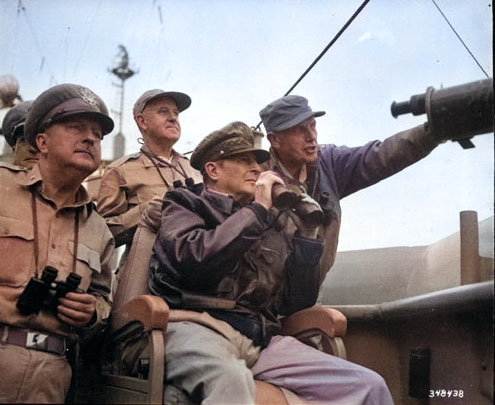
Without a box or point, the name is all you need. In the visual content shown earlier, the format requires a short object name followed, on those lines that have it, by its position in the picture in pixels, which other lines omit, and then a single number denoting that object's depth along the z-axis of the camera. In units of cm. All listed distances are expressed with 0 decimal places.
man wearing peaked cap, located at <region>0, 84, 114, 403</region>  171
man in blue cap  212
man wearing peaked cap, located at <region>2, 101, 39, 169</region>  219
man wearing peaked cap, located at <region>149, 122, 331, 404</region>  165
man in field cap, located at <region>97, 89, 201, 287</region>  230
